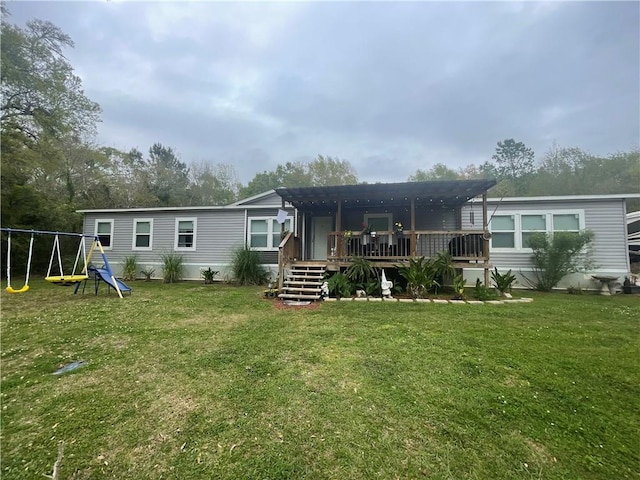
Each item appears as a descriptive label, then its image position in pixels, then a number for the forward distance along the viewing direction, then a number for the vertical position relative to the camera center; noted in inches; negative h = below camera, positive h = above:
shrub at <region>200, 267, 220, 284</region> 419.2 -29.1
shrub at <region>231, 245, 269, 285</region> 402.9 -18.4
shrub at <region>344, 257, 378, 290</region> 301.0 -15.7
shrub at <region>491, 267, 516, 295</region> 288.8 -25.5
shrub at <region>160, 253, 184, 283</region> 421.4 -18.9
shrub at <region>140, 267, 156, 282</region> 444.3 -27.4
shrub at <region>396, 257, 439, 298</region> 280.1 -19.1
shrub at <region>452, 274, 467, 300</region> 277.4 -28.3
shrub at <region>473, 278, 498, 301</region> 270.6 -35.3
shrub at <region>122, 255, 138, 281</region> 447.8 -20.8
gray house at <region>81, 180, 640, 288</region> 315.9 +47.1
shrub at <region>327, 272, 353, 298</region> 291.6 -31.0
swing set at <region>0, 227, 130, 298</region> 262.3 -23.6
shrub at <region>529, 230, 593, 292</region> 326.6 +6.2
